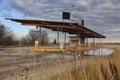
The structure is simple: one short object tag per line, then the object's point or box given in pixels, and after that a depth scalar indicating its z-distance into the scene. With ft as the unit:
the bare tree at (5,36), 93.90
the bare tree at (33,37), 137.36
